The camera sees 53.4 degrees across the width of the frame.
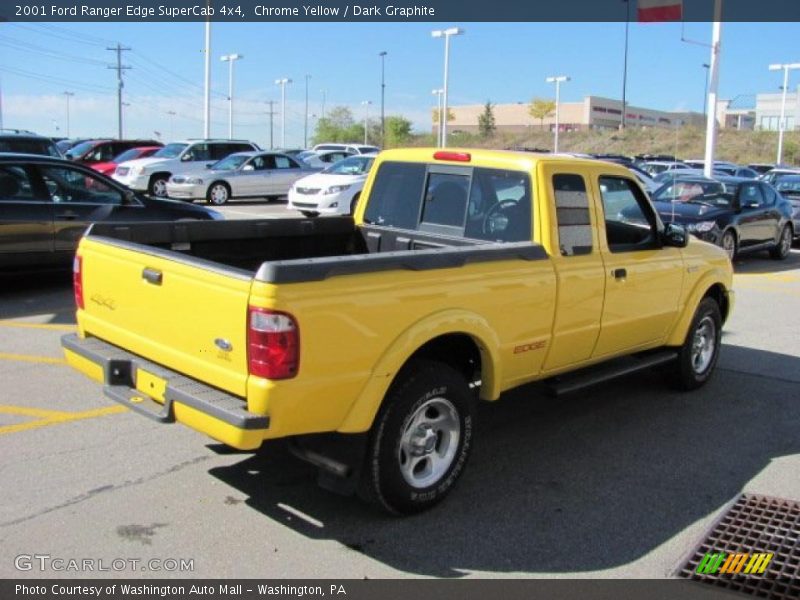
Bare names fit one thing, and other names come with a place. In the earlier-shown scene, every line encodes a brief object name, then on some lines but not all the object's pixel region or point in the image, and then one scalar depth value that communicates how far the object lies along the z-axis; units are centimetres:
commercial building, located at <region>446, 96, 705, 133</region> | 11775
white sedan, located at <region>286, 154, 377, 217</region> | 1909
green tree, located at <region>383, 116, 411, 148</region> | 9569
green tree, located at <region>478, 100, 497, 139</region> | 9736
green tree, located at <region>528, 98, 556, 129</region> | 10925
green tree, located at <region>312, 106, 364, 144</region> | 10394
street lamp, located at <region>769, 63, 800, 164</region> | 4886
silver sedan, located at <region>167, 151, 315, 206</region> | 2283
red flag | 1878
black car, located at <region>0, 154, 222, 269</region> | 948
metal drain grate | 366
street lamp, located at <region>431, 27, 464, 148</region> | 4497
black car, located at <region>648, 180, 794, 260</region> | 1414
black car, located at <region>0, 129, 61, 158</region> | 1799
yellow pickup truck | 355
